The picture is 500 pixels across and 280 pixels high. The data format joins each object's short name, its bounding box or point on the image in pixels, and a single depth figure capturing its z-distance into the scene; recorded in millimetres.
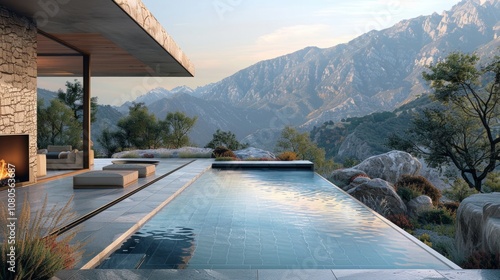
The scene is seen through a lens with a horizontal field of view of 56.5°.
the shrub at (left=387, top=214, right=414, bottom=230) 10047
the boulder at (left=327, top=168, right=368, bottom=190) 14377
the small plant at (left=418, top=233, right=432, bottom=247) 8412
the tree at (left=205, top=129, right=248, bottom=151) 26656
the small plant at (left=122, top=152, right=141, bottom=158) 19489
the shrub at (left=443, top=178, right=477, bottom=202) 15688
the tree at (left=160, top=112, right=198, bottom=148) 29672
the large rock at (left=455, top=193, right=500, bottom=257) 4871
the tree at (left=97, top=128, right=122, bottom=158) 29094
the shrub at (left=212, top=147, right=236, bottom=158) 18906
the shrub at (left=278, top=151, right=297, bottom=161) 18125
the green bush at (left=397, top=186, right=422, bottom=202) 12859
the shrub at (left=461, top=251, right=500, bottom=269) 4574
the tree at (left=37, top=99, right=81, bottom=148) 25547
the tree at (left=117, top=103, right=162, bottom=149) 29109
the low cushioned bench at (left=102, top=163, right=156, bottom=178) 11020
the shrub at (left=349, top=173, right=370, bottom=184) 14388
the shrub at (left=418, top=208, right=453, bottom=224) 10812
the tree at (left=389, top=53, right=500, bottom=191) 18328
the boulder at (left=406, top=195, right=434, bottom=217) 11755
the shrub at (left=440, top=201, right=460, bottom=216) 12555
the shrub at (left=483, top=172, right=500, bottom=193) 16828
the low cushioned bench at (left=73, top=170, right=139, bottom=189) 9078
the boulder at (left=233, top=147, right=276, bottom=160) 20078
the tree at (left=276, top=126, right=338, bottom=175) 25156
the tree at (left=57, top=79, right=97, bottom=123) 26547
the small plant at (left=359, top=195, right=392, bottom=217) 10914
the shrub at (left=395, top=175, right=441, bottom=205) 14047
